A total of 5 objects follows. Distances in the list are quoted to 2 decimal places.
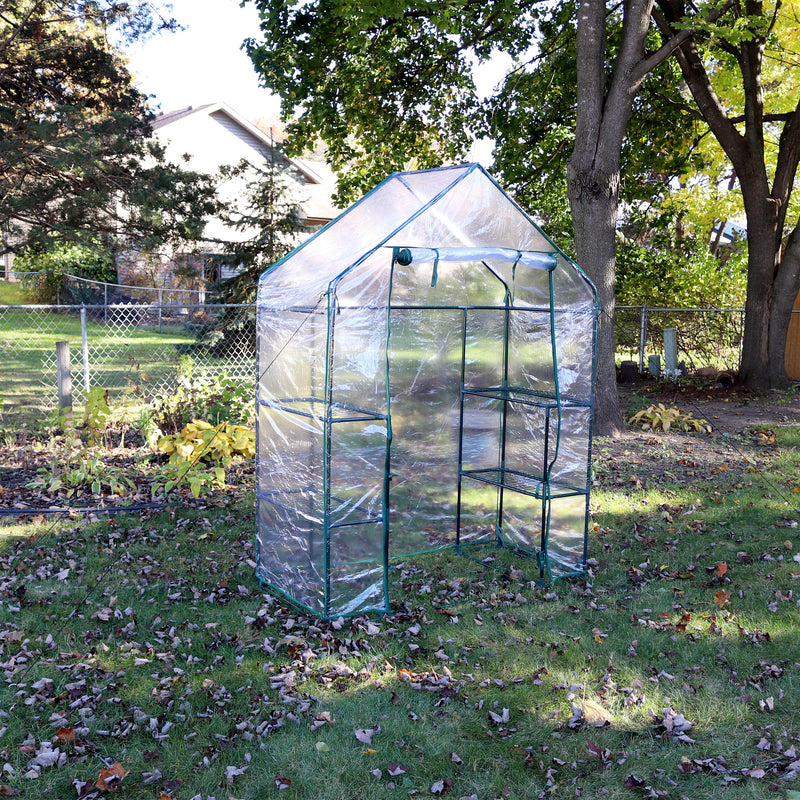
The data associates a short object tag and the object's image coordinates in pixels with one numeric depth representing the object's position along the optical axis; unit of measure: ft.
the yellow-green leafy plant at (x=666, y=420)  33.91
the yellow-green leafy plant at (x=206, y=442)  23.26
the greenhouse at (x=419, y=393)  14.97
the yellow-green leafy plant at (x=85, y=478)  21.91
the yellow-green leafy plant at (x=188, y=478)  21.44
